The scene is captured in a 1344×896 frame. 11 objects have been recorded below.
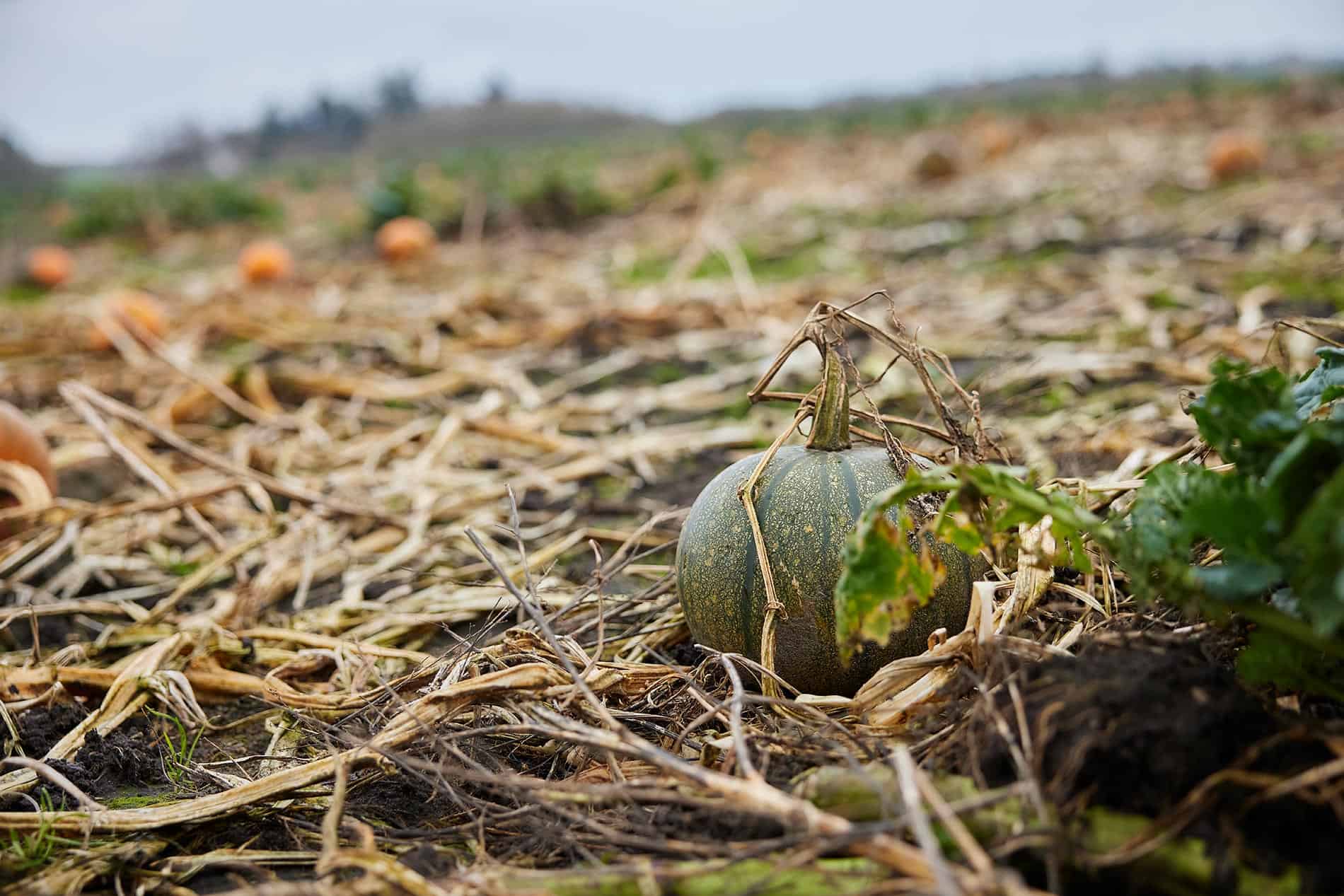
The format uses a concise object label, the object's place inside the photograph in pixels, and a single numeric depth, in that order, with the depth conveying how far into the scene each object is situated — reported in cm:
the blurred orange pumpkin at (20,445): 407
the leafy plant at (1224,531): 152
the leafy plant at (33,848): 192
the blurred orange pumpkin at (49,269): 1330
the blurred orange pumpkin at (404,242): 1238
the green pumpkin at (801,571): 225
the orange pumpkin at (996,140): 1659
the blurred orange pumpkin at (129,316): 761
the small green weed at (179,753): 242
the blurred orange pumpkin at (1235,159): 1053
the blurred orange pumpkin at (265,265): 1138
